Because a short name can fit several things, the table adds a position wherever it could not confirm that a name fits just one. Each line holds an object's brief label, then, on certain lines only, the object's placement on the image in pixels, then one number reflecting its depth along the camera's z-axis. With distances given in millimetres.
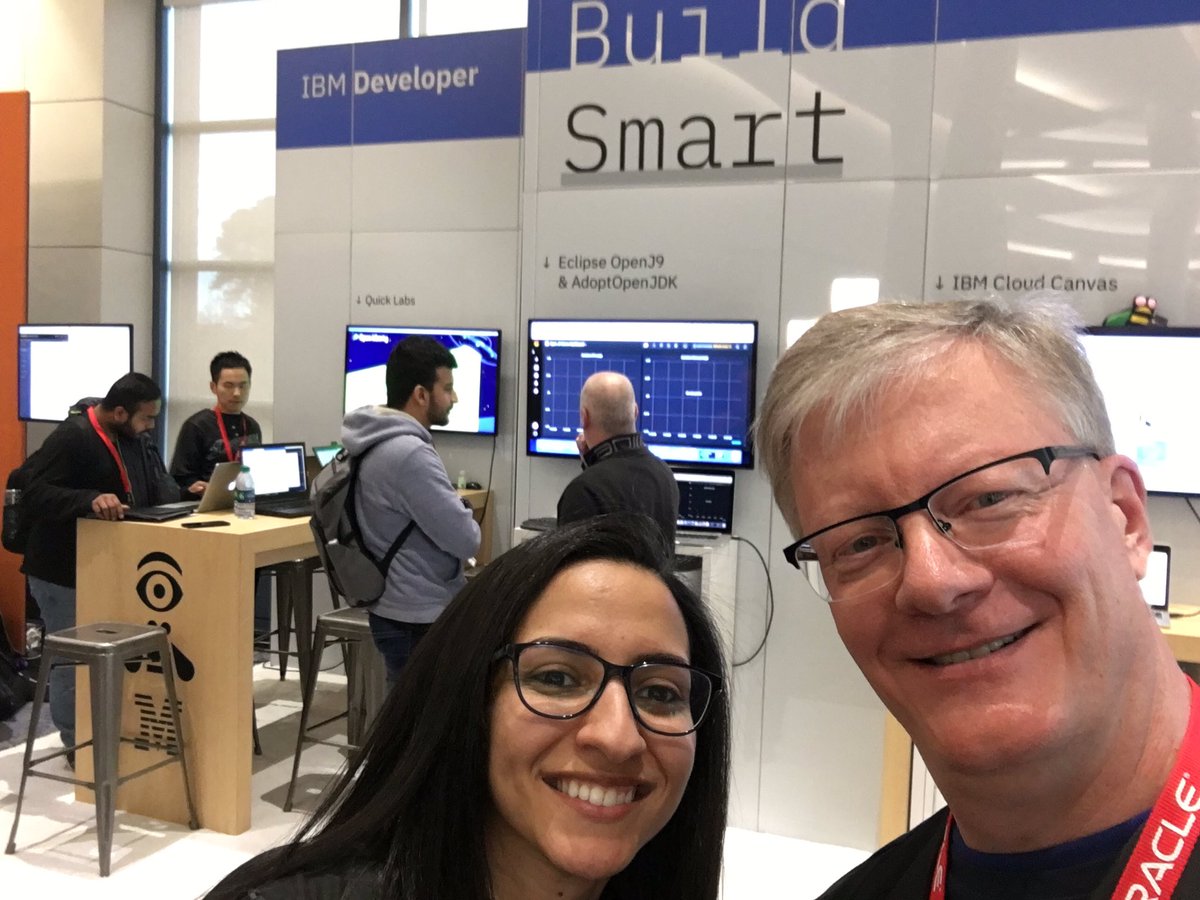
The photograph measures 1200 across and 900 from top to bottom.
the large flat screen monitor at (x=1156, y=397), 3352
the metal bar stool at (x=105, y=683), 3475
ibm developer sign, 5488
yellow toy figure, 3387
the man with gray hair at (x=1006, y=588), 801
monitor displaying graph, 3988
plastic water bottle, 4199
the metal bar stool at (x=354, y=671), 3947
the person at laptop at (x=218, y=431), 5664
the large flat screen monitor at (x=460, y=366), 5379
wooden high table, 3719
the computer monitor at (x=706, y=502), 4012
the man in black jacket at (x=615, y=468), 3285
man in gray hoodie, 3254
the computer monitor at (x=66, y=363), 6168
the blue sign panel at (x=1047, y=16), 3396
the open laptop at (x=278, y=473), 4906
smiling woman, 1092
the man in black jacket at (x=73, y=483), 4008
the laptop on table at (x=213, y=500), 4047
